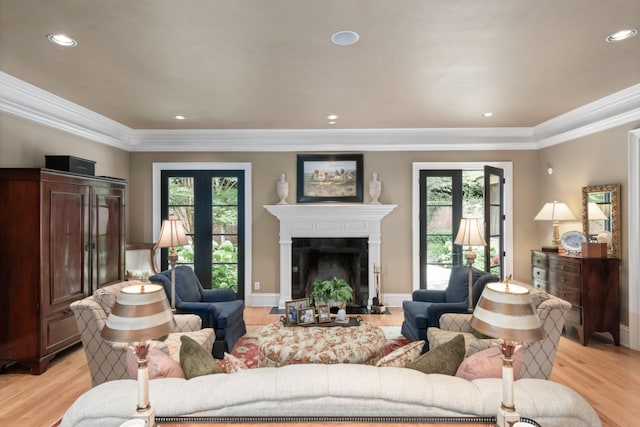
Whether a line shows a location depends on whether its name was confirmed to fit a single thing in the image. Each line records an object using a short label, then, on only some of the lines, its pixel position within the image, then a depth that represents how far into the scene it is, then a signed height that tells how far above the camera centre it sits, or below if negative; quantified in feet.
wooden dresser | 13.03 -2.87
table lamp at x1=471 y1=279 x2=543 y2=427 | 4.13 -1.30
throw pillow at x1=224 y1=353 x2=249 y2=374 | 5.90 -2.45
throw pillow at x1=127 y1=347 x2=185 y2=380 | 5.46 -2.28
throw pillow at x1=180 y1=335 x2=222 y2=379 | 5.43 -2.21
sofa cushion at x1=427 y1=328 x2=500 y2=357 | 8.84 -3.23
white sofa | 4.37 -2.26
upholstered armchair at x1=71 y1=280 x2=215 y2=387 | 8.45 -3.05
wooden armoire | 10.82 -1.40
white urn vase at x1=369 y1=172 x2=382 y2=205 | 17.83 +1.40
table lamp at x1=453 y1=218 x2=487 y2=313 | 11.67 -0.58
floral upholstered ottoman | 9.36 -3.46
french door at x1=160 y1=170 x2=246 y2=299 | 18.57 -0.01
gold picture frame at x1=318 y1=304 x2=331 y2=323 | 11.81 -3.16
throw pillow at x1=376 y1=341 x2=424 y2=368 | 5.93 -2.33
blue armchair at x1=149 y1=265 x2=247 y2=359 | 11.43 -3.03
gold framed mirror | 13.26 +0.07
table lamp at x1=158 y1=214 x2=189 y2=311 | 11.66 -0.64
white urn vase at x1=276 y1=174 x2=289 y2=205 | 17.89 +1.41
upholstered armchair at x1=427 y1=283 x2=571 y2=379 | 8.37 -3.01
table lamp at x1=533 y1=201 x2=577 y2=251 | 15.17 +0.09
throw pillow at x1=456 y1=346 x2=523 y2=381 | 5.36 -2.24
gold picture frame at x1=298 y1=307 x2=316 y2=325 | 11.72 -3.19
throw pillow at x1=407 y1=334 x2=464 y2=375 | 5.56 -2.23
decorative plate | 14.43 -0.93
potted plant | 13.70 -2.87
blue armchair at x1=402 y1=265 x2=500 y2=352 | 11.18 -2.90
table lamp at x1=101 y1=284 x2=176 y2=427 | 4.20 -1.30
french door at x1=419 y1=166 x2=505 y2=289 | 18.30 +0.17
